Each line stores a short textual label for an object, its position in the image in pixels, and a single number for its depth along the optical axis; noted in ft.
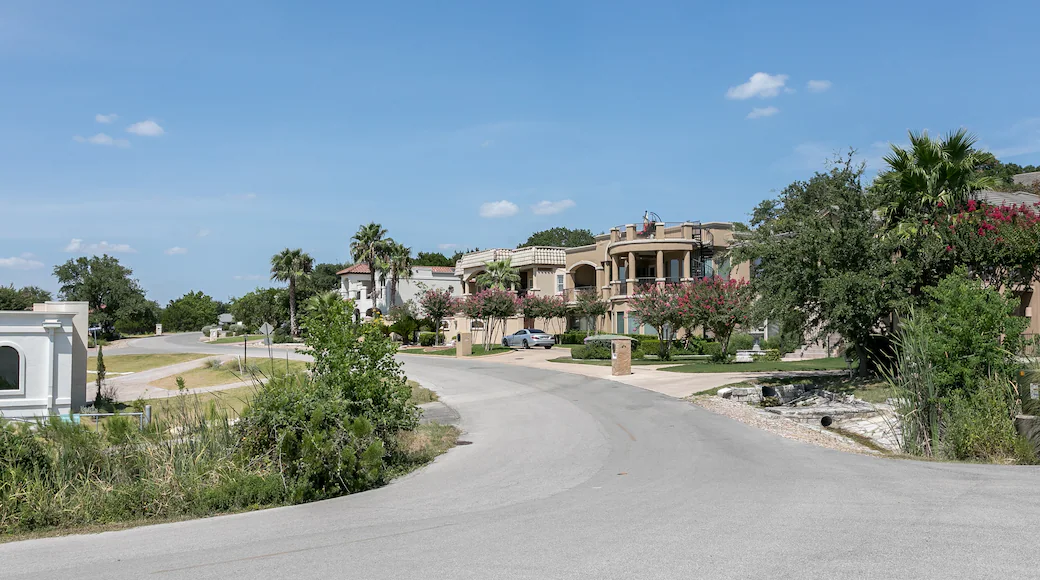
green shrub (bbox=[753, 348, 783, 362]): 116.88
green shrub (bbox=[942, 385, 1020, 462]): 46.21
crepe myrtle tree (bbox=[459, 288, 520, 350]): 162.91
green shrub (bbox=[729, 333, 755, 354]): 133.18
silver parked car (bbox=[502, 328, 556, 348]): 164.55
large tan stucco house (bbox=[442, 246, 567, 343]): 195.93
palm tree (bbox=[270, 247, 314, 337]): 266.16
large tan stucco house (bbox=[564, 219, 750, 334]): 159.12
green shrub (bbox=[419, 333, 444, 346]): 195.17
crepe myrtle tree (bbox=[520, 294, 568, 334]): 175.42
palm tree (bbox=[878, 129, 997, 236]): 74.69
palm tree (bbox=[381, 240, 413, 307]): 230.68
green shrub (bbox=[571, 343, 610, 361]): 127.95
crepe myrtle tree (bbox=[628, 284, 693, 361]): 114.32
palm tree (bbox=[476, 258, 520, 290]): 198.59
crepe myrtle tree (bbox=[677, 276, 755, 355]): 110.01
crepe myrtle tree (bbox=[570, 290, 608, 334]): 164.25
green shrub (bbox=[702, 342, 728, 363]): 114.47
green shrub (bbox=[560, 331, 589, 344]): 169.68
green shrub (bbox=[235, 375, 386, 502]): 37.24
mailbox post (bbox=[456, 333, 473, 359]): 151.84
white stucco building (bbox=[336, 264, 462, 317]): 243.81
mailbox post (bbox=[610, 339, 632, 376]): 98.48
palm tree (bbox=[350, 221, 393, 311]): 235.93
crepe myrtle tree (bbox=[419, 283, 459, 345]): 191.62
